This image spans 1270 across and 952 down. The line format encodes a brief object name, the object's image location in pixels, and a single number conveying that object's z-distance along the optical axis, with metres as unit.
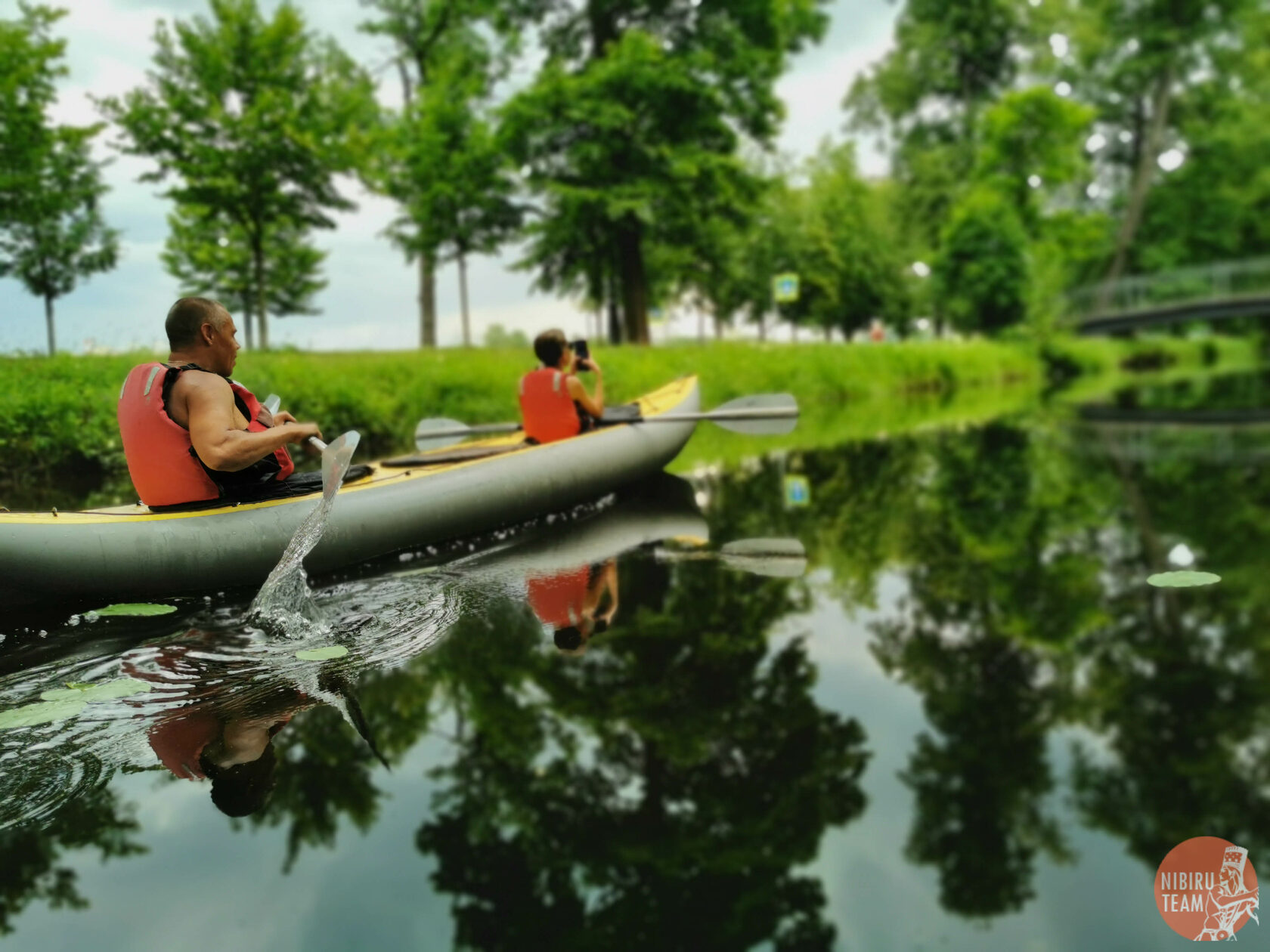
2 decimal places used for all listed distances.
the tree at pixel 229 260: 18.19
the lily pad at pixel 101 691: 2.93
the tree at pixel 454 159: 16.86
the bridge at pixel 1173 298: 32.19
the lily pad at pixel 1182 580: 3.99
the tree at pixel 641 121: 15.49
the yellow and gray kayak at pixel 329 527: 3.73
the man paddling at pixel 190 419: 3.69
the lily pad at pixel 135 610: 3.91
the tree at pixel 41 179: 9.76
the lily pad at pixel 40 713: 2.72
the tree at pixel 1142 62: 34.28
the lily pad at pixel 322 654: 3.21
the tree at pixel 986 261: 27.12
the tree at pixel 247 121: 13.34
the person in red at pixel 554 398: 6.38
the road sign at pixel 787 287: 23.28
